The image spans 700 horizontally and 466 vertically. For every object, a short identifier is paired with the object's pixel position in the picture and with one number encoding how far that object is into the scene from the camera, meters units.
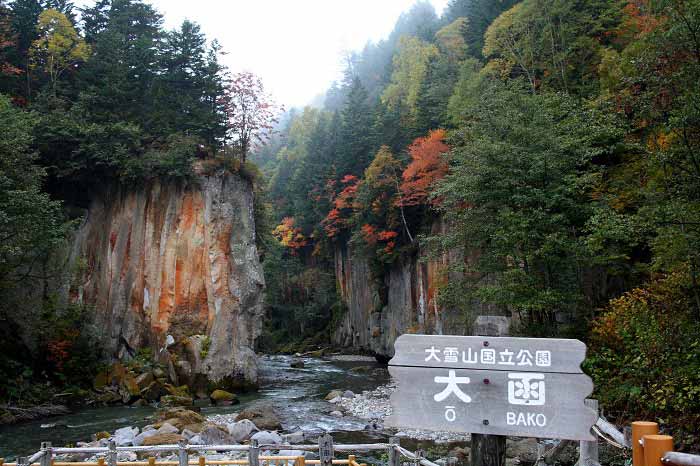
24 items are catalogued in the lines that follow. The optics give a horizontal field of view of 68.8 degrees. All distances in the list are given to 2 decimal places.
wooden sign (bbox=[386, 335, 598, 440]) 3.01
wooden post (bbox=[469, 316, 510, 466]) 3.35
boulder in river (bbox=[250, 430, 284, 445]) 11.57
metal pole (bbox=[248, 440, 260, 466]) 5.77
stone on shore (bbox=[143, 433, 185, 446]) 11.54
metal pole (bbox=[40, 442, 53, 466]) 5.95
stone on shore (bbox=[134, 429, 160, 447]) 11.79
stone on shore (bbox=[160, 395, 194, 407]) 18.77
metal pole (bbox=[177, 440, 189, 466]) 5.80
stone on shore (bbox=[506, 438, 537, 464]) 10.39
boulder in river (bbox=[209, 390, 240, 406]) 19.48
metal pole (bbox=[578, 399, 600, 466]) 5.34
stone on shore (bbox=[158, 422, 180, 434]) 12.77
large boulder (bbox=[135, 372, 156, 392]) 19.91
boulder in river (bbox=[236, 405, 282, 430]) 14.43
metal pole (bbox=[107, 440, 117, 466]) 6.07
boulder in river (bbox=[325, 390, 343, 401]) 19.55
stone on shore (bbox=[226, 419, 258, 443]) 12.55
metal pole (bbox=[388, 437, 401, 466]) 5.35
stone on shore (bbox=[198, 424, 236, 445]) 11.42
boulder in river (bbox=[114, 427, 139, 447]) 12.08
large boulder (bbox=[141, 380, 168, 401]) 19.61
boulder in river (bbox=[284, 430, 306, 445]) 11.96
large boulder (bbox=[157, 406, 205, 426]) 14.16
